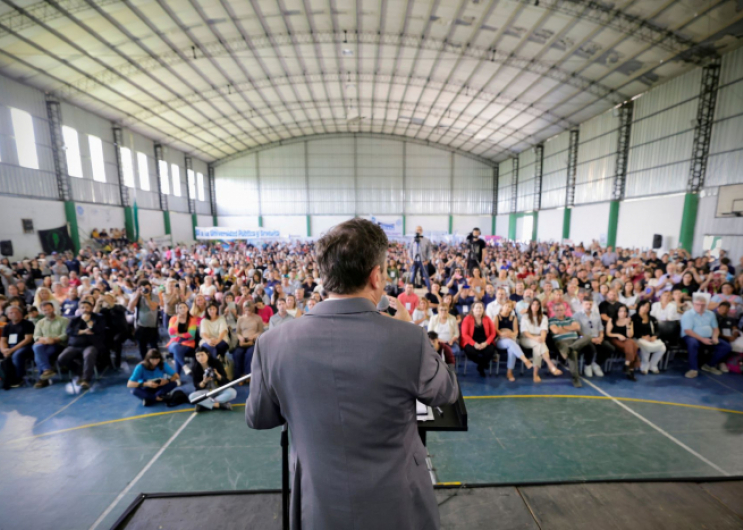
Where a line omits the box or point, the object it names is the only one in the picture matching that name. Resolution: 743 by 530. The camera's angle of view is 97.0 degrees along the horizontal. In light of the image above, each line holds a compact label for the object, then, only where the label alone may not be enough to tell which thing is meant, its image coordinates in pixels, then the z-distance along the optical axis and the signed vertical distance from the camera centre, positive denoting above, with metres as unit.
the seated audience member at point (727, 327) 5.04 -1.56
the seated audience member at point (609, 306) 5.29 -1.26
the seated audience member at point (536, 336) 4.98 -1.64
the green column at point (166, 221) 21.78 +0.69
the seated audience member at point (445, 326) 5.16 -1.52
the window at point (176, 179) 23.38 +3.78
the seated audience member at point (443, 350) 4.52 -1.66
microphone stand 1.48 -1.13
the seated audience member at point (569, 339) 4.95 -1.69
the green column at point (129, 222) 18.28 +0.54
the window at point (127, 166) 18.31 +3.69
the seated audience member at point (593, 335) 5.10 -1.63
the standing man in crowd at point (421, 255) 8.41 -0.66
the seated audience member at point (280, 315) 5.34 -1.39
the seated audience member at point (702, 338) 4.99 -1.68
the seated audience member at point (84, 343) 4.87 -1.67
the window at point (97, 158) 16.28 +3.71
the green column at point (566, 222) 19.69 +0.40
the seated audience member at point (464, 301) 6.38 -1.40
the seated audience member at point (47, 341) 4.87 -1.62
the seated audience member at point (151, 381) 4.36 -1.99
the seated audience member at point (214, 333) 4.90 -1.54
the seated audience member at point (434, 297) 6.34 -1.34
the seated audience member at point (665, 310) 5.34 -1.34
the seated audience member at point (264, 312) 5.84 -1.44
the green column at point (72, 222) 14.66 +0.45
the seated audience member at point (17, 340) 4.85 -1.60
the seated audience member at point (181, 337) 5.06 -1.64
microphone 1.69 -0.38
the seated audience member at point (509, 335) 5.03 -1.63
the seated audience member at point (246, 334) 4.98 -1.61
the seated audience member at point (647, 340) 5.11 -1.74
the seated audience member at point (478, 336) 5.09 -1.66
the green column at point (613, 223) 16.09 +0.26
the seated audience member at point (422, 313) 5.52 -1.41
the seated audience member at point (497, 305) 5.27 -1.22
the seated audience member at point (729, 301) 5.35 -1.22
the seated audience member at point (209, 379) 4.27 -2.00
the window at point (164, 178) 21.88 +3.61
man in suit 0.89 -0.46
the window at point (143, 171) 19.81 +3.67
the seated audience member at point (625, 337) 5.07 -1.69
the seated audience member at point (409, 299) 5.81 -1.22
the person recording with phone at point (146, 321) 5.50 -1.49
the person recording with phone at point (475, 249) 8.34 -0.50
